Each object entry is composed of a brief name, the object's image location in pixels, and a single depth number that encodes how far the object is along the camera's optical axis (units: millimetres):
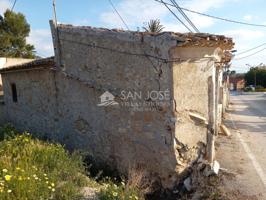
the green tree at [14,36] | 20265
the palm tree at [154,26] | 16120
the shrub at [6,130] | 6681
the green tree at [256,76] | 37794
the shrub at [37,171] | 3230
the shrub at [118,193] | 3441
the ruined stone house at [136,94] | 4382
